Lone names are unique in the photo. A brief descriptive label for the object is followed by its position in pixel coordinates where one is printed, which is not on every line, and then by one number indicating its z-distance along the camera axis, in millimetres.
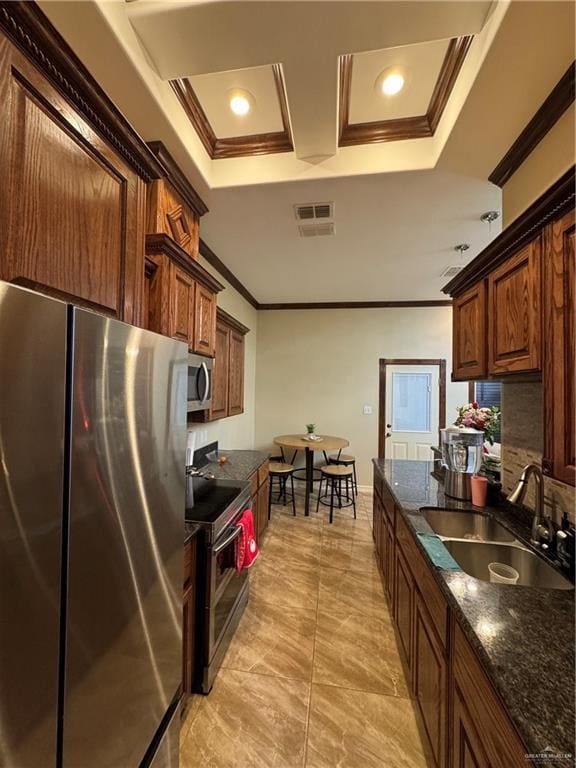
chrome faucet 1438
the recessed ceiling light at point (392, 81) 1588
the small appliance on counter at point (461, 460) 2080
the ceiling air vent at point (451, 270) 3607
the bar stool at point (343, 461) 4555
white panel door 5039
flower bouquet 2691
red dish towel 2014
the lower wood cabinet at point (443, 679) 819
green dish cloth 1286
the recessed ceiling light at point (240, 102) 1727
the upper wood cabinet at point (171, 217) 1806
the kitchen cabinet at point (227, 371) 2969
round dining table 4133
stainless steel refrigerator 600
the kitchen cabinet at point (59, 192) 752
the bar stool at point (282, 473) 4129
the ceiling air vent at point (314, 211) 2405
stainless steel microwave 1948
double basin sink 1407
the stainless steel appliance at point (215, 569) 1659
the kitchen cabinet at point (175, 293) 1674
